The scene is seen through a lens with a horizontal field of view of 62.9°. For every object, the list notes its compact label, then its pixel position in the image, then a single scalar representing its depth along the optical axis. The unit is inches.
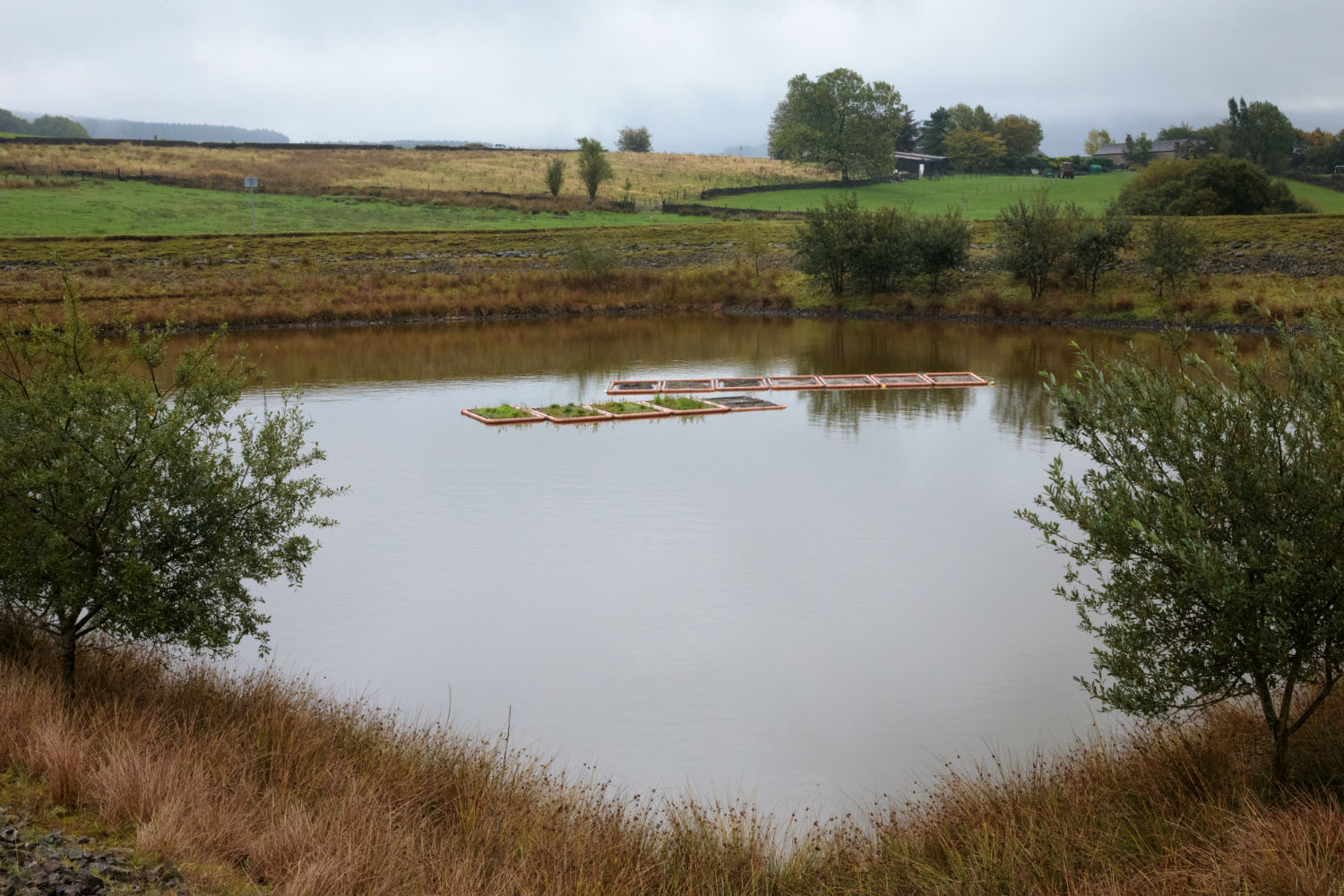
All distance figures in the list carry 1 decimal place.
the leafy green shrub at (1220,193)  1956.2
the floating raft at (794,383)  995.9
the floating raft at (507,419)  826.8
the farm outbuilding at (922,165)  3873.0
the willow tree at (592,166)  2608.3
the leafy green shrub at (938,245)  1594.5
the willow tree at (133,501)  308.3
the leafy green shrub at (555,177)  2647.6
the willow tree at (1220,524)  237.6
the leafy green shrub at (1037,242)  1521.9
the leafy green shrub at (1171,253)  1428.4
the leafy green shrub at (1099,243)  1501.0
